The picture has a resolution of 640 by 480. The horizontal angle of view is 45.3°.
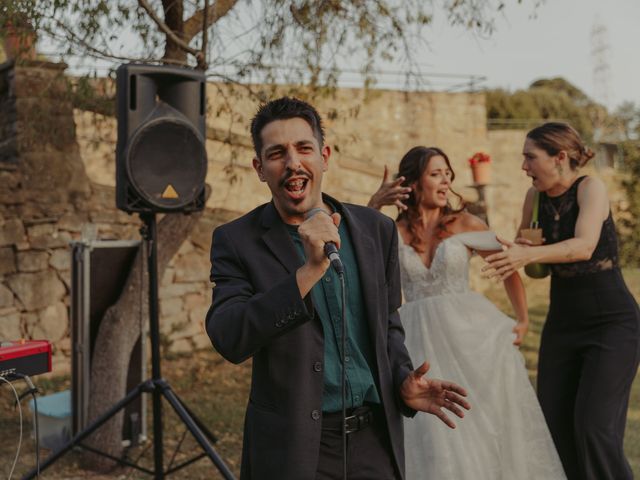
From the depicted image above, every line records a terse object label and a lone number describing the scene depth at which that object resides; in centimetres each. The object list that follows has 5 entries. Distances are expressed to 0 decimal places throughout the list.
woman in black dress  359
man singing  200
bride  355
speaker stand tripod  416
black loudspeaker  419
